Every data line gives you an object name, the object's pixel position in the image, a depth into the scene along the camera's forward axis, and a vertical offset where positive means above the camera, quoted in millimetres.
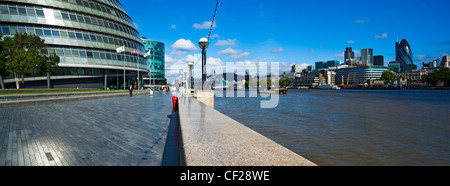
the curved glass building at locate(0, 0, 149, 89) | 40938 +8992
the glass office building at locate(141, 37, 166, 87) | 125188 +11728
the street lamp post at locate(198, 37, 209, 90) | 15627 +2149
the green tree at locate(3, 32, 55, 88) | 27734 +3309
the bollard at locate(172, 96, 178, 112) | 12392 -1058
